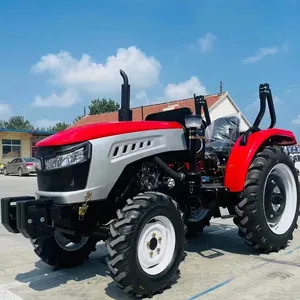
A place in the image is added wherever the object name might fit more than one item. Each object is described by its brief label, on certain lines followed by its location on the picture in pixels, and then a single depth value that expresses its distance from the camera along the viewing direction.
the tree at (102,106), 48.69
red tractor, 2.86
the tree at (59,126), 62.67
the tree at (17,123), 74.89
